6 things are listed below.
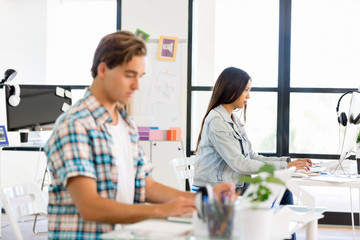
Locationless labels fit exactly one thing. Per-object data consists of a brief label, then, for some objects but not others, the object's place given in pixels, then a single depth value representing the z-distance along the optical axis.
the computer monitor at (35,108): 4.51
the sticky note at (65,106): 4.69
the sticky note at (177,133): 4.90
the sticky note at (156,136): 4.90
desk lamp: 4.54
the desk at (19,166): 5.47
